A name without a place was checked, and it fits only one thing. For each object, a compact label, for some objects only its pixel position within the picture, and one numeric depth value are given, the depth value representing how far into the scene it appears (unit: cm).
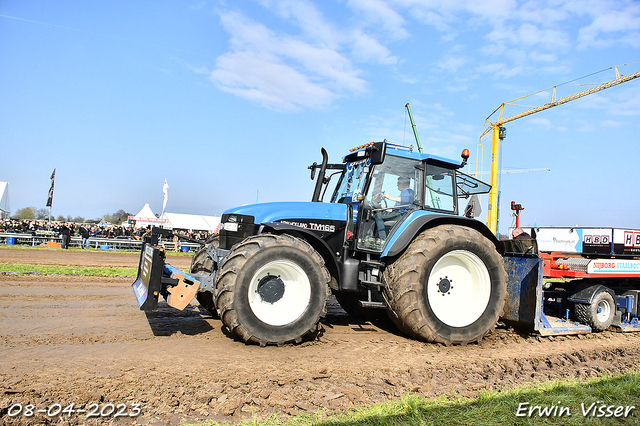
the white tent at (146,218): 4128
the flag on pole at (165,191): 2755
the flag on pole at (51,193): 3357
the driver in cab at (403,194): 590
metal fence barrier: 2373
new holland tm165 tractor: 481
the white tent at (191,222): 4200
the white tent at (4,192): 5080
